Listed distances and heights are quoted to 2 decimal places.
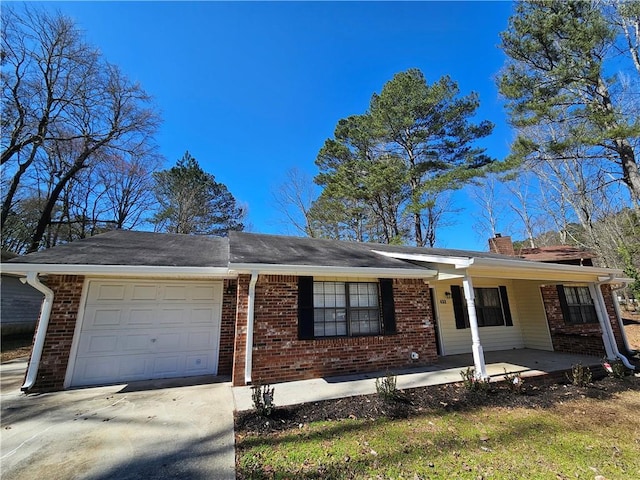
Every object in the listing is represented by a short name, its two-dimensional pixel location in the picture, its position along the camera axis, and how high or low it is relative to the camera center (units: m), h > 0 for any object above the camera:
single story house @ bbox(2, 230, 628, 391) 5.37 +0.11
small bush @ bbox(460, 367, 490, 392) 4.97 -1.28
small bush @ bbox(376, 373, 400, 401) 4.46 -1.24
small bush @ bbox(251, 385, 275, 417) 3.93 -1.24
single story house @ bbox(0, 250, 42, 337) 10.51 +0.49
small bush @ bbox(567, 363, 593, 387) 5.55 -1.36
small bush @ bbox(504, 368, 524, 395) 5.06 -1.34
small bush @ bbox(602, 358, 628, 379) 6.11 -1.36
